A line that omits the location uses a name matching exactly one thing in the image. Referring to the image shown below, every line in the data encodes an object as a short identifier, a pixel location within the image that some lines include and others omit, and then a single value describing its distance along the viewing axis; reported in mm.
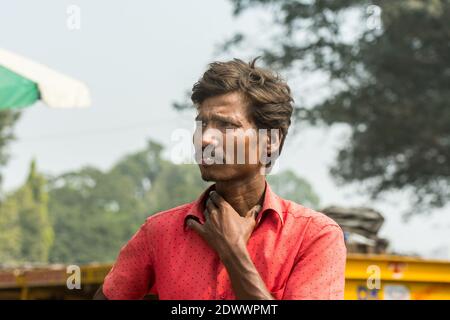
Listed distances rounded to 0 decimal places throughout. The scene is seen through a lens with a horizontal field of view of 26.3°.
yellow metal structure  6344
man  2236
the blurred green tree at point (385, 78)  21344
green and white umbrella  6211
